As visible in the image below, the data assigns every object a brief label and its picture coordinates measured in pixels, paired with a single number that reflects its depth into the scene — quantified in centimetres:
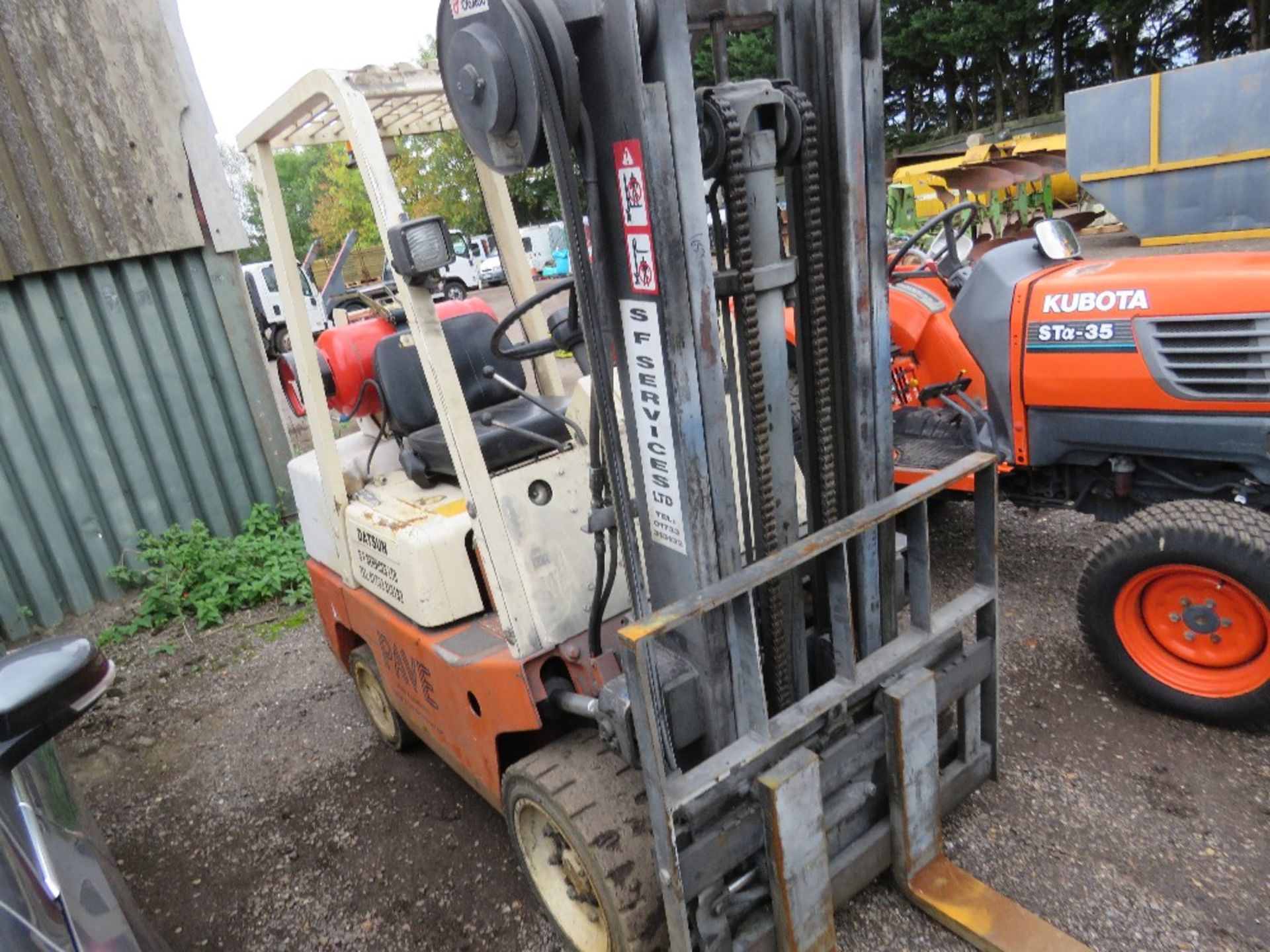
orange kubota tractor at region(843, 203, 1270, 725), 297
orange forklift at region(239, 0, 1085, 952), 181
